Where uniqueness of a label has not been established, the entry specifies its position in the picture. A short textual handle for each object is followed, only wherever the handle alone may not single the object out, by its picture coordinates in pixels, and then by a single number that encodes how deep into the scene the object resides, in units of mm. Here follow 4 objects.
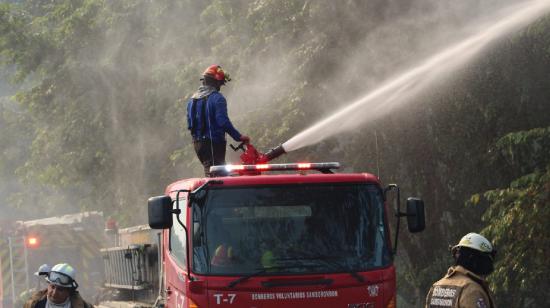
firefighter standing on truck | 17240
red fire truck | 13864
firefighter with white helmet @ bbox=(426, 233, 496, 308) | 10053
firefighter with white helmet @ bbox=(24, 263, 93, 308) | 12796
